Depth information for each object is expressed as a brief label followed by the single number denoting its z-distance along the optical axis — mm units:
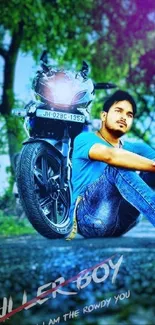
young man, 3258
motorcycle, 3248
